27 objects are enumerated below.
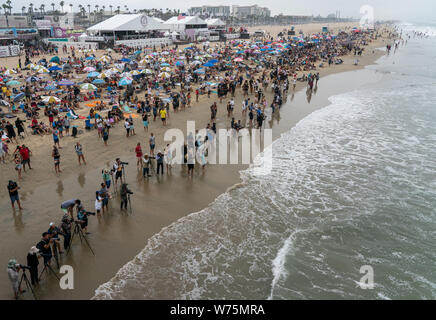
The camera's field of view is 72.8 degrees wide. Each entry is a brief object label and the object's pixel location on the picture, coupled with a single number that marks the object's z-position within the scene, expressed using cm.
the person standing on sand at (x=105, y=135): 1540
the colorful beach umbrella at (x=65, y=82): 2328
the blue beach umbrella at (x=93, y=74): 2546
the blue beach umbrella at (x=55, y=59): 3173
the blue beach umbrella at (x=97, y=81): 2427
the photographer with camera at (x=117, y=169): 1164
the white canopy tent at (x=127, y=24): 5182
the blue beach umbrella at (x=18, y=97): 1991
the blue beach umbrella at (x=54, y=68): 2958
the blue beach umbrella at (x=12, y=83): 2229
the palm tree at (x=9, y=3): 8887
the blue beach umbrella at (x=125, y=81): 2342
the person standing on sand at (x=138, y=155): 1302
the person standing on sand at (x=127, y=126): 1669
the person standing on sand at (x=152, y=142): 1420
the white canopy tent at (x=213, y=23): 7519
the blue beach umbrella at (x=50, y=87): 2318
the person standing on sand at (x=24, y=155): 1241
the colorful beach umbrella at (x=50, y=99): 1950
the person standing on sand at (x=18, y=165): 1190
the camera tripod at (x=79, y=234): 889
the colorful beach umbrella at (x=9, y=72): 2618
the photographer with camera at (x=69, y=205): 925
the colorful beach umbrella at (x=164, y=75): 2745
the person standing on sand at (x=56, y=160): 1237
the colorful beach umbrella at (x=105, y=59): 3253
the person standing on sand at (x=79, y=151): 1327
